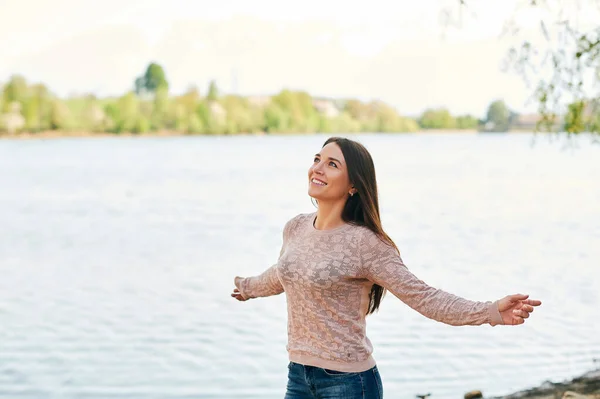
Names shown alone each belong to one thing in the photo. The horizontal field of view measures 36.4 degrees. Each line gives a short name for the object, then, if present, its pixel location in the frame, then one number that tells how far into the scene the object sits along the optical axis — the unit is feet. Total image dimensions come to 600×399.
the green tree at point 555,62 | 22.80
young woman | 11.40
